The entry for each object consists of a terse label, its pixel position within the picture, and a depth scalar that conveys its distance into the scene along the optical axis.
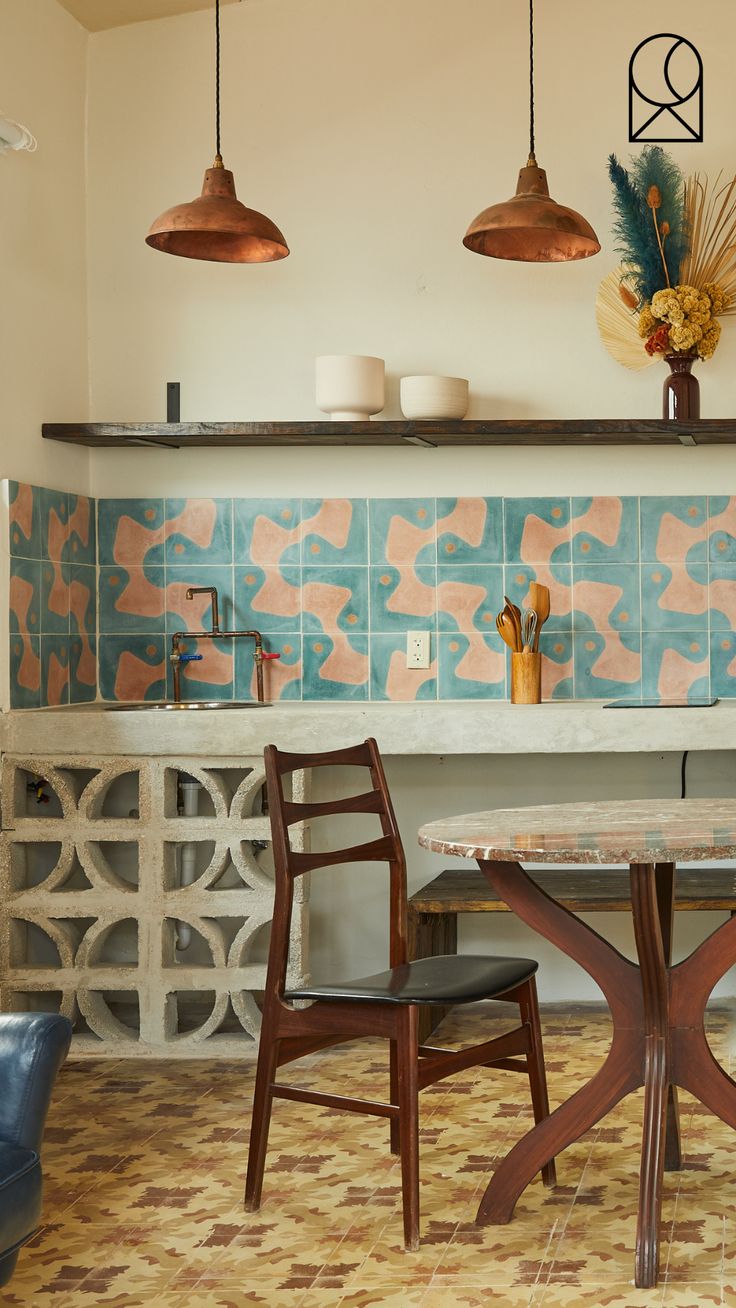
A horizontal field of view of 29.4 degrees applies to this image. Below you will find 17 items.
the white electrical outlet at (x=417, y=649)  4.58
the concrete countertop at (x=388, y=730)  3.93
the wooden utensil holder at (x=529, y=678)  4.36
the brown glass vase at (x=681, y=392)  4.35
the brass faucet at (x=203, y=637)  4.55
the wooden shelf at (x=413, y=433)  4.22
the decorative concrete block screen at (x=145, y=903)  3.98
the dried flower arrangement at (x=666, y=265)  4.30
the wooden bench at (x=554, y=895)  3.88
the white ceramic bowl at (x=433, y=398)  4.35
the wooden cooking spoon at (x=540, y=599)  4.38
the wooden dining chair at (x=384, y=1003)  2.67
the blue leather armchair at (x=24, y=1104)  2.12
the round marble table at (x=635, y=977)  2.51
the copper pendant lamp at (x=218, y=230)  3.64
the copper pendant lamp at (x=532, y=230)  3.66
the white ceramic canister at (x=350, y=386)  4.37
